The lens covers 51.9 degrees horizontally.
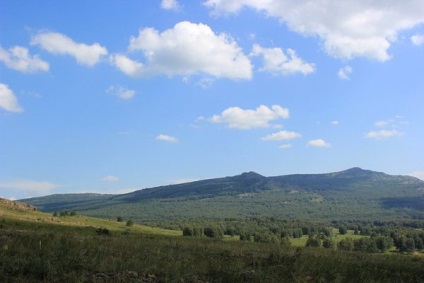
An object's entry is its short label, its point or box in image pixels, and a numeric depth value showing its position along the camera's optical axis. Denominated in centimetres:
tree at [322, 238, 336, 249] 11039
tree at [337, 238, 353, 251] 11650
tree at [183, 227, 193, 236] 13130
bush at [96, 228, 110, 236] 3361
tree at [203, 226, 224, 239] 14009
